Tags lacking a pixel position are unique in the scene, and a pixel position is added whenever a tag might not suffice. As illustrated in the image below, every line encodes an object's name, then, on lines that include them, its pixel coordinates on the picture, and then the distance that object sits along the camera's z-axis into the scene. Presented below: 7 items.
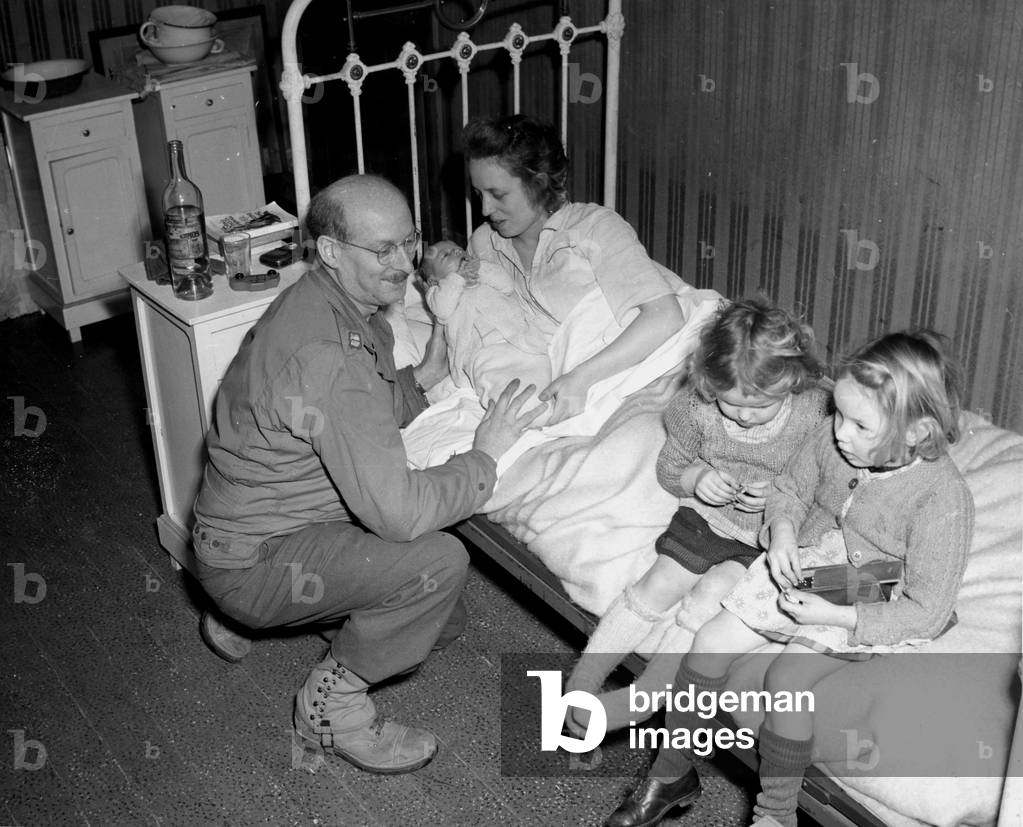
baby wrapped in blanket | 2.59
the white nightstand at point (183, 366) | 2.65
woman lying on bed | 2.56
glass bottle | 2.66
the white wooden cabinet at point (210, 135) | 4.43
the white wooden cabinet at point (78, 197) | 4.07
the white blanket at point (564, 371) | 2.49
